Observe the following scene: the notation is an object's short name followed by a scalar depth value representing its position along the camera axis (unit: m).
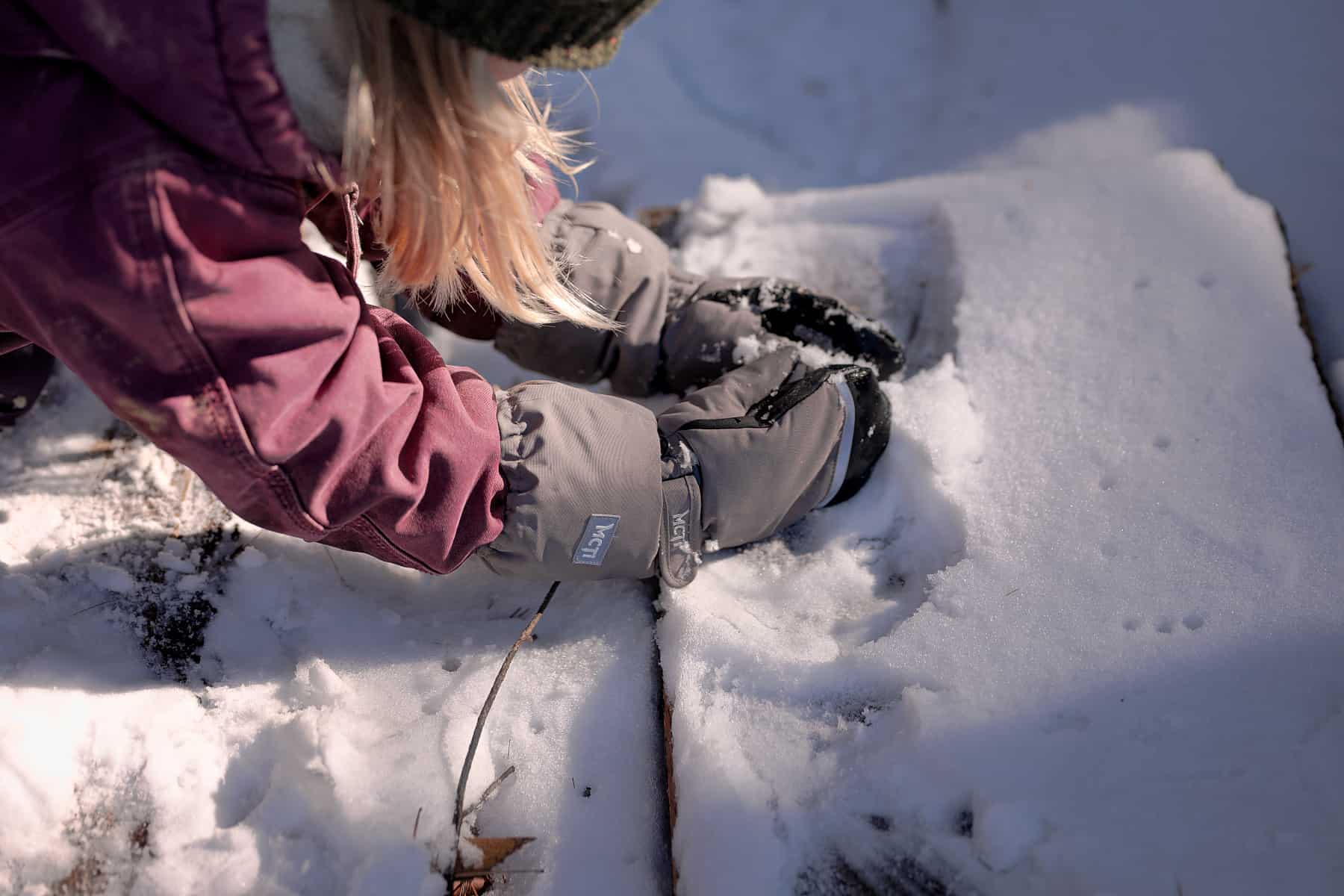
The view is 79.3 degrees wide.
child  0.57
